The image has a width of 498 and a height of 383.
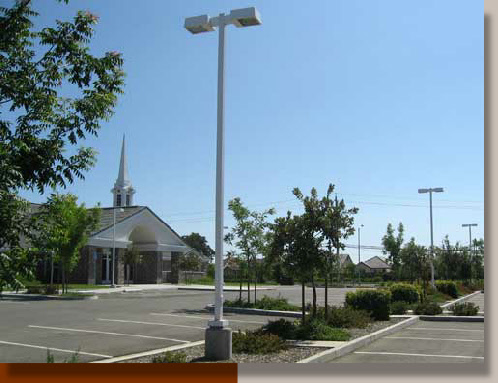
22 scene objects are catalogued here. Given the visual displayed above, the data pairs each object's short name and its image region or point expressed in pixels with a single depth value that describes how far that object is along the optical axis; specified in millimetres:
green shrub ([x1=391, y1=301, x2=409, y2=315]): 19250
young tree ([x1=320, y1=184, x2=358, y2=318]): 13383
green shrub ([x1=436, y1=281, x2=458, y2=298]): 31344
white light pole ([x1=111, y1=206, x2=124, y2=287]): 39659
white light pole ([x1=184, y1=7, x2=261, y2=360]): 9359
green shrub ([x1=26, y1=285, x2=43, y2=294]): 29925
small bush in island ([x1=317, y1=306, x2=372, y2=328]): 14500
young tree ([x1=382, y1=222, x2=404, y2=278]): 68000
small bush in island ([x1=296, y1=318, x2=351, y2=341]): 12267
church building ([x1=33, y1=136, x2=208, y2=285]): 41156
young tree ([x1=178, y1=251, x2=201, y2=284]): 52062
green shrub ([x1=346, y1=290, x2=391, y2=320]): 16938
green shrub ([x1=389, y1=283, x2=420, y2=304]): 22062
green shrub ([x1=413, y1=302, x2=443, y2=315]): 19034
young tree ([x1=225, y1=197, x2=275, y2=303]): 23125
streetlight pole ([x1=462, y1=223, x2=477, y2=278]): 40925
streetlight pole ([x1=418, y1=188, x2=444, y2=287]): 27203
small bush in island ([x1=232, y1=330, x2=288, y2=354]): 10282
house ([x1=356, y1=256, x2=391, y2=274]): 94006
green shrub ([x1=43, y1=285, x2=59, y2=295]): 29531
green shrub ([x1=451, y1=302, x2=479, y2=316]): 18891
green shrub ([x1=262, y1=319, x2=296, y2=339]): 12555
